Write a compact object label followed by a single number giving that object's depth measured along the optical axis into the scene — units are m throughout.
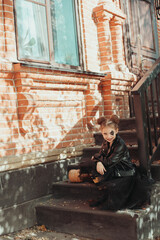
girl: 3.37
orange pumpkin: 4.16
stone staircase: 3.18
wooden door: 6.50
